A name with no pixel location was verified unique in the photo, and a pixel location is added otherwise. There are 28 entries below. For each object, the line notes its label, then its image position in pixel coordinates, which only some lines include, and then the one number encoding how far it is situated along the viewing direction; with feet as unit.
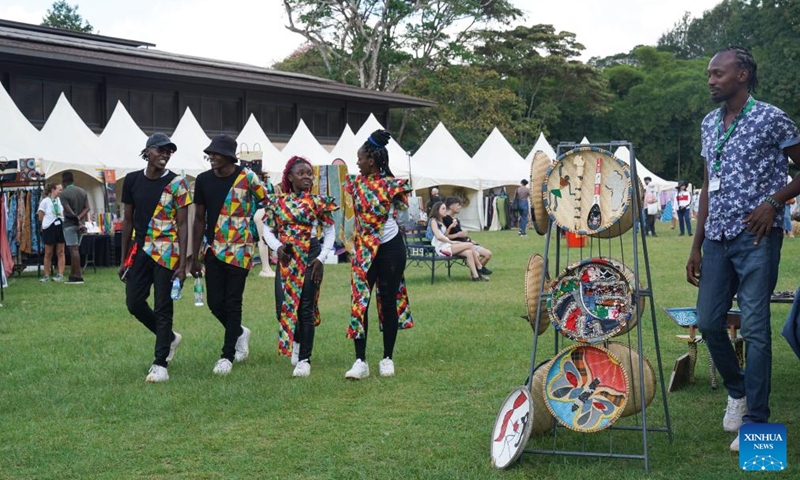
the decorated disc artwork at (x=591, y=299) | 17.10
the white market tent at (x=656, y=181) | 134.48
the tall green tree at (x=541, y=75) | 189.26
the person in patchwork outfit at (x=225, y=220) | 25.67
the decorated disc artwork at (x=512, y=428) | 16.40
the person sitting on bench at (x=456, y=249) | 52.60
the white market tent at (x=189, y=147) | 75.72
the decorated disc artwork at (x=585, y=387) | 17.06
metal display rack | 16.76
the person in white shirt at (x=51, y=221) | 55.26
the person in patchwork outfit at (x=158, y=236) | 25.50
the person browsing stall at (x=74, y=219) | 54.90
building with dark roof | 100.53
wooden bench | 52.49
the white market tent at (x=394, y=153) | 97.25
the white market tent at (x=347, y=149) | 93.97
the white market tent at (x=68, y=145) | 65.98
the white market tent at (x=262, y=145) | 85.35
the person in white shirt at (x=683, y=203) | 95.04
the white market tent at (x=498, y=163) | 119.03
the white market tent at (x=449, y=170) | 111.24
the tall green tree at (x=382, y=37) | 149.89
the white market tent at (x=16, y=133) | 61.72
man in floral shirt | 16.88
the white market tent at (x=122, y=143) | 71.00
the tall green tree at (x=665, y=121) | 214.69
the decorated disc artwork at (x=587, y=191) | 16.80
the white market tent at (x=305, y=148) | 91.25
